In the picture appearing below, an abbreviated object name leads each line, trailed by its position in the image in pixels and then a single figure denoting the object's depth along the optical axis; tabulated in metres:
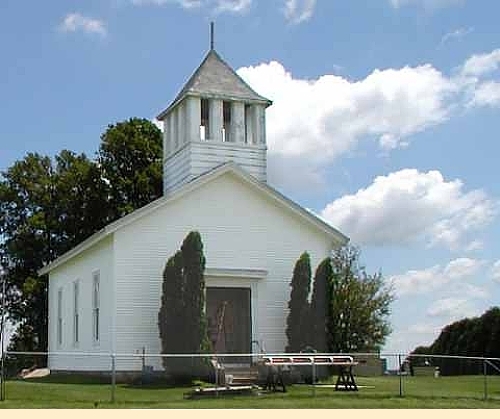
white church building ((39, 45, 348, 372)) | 29.62
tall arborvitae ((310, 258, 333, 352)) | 30.80
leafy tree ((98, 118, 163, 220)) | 49.97
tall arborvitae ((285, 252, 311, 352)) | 30.64
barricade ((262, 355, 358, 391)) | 23.88
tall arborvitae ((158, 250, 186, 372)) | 28.58
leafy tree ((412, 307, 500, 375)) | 38.44
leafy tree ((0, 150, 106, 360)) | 49.53
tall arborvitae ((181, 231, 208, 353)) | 28.25
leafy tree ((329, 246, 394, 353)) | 46.75
